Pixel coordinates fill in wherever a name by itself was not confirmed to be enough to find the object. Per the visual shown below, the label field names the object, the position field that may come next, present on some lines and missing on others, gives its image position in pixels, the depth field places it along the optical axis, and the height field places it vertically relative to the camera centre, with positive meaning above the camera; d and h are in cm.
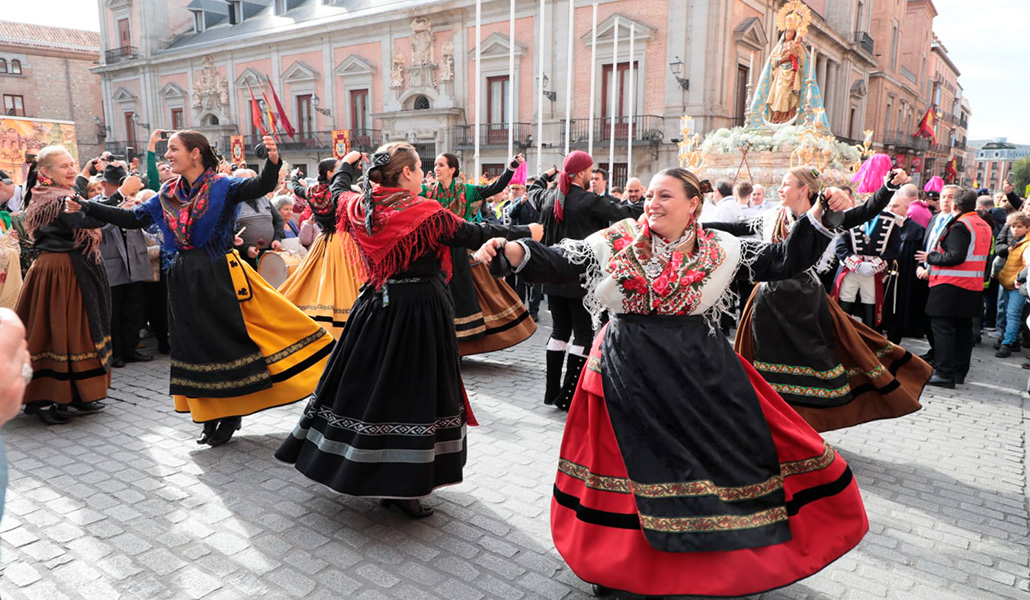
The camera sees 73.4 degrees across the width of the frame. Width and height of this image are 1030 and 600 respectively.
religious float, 1295 +83
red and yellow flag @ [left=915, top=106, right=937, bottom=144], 3709 +286
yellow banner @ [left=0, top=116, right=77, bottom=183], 1377 +87
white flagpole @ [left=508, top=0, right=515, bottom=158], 901 +116
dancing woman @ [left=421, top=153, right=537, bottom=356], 579 -111
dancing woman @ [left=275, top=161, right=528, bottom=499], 327 -94
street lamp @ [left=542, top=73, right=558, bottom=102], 2141 +261
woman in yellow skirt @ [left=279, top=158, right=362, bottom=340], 635 -95
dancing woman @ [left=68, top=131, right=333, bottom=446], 414 -77
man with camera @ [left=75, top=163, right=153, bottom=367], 659 -97
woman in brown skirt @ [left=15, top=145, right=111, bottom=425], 485 -98
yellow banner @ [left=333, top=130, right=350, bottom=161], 1474 +78
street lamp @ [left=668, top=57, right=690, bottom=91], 1973 +305
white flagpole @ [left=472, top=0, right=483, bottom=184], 828 +133
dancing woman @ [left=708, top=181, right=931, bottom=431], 418 -110
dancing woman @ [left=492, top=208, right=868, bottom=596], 249 -103
